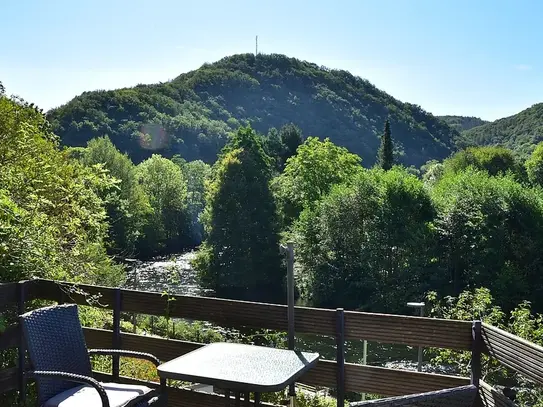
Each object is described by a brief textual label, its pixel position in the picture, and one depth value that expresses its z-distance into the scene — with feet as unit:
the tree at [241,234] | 99.81
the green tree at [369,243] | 82.69
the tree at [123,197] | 93.07
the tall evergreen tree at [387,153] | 170.50
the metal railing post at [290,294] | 12.15
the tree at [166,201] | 134.82
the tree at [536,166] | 161.68
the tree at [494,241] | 75.92
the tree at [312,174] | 110.73
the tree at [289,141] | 170.50
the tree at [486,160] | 153.69
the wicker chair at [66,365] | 10.67
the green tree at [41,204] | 15.33
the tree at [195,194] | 149.79
